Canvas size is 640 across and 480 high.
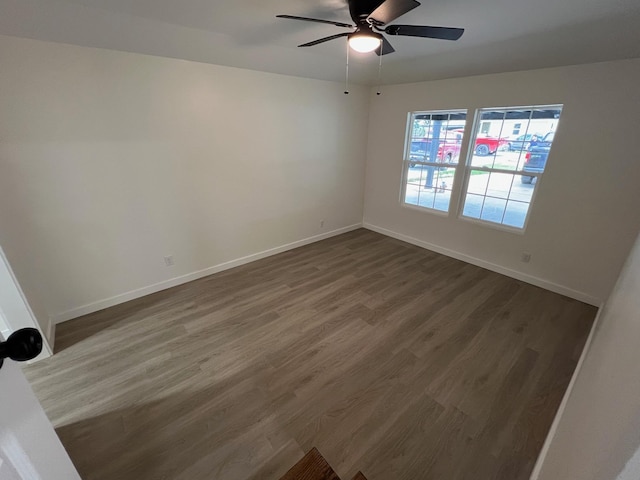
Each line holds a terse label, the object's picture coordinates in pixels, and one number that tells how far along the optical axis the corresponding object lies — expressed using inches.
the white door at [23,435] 20.4
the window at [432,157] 139.6
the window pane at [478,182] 132.2
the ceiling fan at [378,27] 55.4
